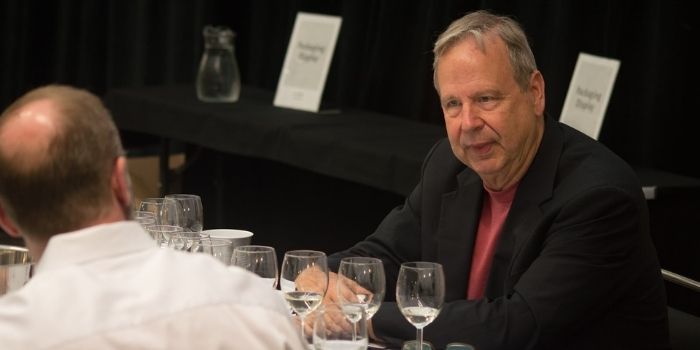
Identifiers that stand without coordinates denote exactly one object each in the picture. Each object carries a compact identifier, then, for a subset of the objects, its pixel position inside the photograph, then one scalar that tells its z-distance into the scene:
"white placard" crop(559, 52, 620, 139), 7.15
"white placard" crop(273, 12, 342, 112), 8.99
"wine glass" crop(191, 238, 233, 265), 4.50
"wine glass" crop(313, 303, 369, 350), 3.53
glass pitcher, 9.41
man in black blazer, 4.56
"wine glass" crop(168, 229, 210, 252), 4.67
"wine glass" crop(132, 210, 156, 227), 4.84
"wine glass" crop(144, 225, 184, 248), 4.74
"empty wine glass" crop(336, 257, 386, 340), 4.12
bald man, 2.78
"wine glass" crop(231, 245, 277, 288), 4.25
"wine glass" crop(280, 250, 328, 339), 4.18
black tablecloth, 7.65
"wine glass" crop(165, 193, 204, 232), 5.04
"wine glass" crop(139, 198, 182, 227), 5.00
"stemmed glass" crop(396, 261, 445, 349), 4.11
